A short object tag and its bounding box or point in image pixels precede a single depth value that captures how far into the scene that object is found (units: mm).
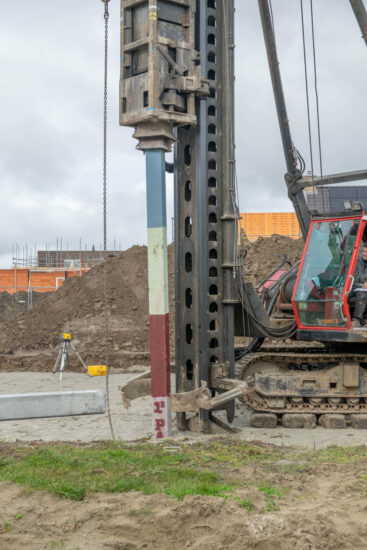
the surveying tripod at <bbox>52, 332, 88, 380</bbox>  14129
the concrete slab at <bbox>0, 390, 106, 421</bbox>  4359
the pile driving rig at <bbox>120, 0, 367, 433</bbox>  7727
